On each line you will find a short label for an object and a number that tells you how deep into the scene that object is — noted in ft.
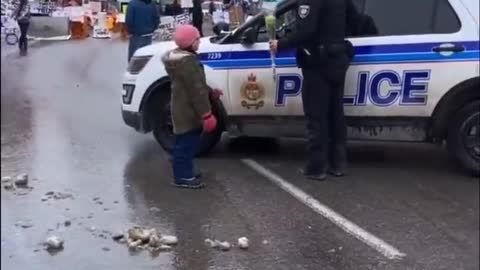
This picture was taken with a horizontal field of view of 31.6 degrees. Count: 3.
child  19.53
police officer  20.86
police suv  21.70
